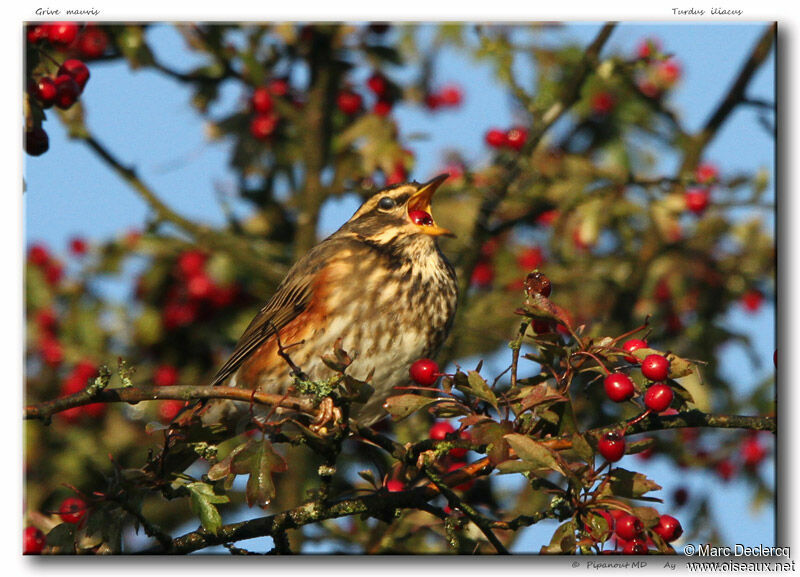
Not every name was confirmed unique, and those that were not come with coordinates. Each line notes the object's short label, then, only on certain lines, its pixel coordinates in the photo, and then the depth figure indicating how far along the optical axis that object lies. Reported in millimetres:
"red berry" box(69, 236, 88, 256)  8867
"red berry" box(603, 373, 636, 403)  4359
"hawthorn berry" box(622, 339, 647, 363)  4396
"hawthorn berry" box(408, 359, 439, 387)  4891
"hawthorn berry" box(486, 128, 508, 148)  8234
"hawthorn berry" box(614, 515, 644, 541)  4773
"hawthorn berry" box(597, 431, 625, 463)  4305
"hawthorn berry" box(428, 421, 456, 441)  6316
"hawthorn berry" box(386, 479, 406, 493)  5555
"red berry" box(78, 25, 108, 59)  7320
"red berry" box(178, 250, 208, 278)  8445
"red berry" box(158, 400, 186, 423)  7414
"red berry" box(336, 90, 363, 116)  8609
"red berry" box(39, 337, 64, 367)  8102
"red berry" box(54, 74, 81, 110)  5602
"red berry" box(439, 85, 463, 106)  9578
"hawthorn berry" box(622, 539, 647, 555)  4887
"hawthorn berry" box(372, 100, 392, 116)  8555
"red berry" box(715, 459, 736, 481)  8023
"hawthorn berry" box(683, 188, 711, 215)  8602
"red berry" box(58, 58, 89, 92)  5691
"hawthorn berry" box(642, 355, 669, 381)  4293
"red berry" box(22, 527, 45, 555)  5520
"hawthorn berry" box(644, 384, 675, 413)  4309
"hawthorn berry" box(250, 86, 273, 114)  8414
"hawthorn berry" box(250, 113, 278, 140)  8523
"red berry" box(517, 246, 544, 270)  9156
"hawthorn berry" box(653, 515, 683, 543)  4770
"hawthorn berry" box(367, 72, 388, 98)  8578
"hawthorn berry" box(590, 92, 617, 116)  9047
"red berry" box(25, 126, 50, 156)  5477
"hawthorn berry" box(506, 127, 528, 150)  8055
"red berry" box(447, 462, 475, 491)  5677
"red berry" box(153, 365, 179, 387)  8141
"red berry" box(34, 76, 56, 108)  5591
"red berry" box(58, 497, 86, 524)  4811
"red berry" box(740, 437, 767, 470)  8017
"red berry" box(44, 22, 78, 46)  5859
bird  6016
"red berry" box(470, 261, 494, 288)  9172
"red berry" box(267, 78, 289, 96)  8656
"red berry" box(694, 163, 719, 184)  7876
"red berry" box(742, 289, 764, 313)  8430
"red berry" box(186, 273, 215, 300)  8398
